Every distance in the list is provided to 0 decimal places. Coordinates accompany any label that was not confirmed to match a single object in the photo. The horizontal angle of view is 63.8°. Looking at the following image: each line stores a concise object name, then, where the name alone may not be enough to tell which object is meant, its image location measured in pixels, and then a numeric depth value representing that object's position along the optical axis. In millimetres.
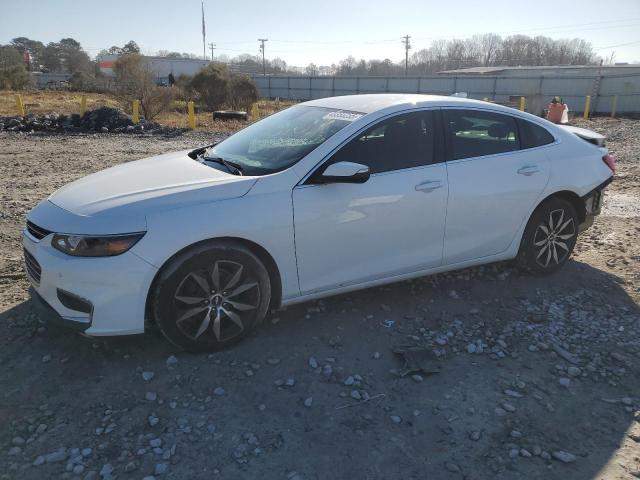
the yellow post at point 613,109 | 30991
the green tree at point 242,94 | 28164
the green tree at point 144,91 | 21438
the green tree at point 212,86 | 28156
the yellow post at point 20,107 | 19205
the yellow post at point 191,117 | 18350
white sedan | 3146
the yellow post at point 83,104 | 19094
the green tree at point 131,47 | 88525
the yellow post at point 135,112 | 18431
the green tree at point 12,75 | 40969
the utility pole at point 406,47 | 97656
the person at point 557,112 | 16844
